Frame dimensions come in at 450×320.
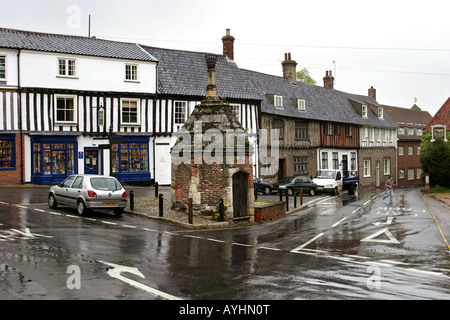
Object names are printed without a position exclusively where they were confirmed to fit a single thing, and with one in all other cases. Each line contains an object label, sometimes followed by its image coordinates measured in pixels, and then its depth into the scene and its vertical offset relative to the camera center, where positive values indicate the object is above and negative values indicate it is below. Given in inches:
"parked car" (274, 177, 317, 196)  1302.9 -64.4
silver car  663.8 -44.2
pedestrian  1079.4 -56.9
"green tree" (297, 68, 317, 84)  2416.3 +468.5
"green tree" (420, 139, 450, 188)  1551.4 -2.0
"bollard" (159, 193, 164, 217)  697.0 -65.5
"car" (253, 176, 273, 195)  1290.6 -69.4
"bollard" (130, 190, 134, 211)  753.0 -63.4
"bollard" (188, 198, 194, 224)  648.4 -68.5
